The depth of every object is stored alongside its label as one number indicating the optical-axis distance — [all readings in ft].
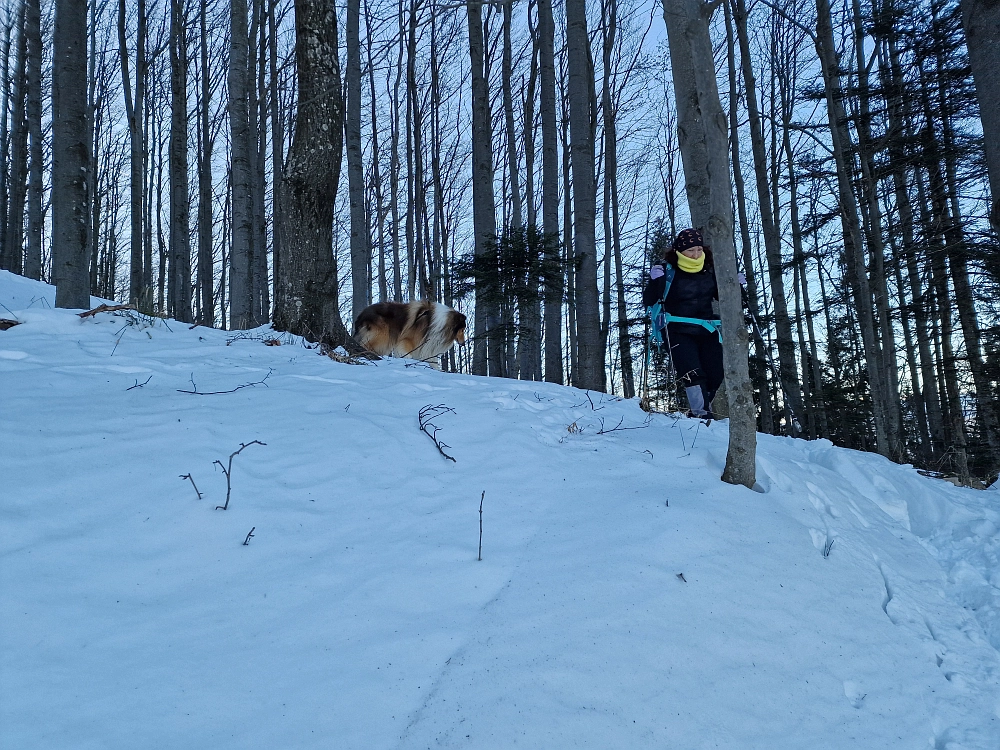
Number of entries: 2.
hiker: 15.72
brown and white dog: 23.12
